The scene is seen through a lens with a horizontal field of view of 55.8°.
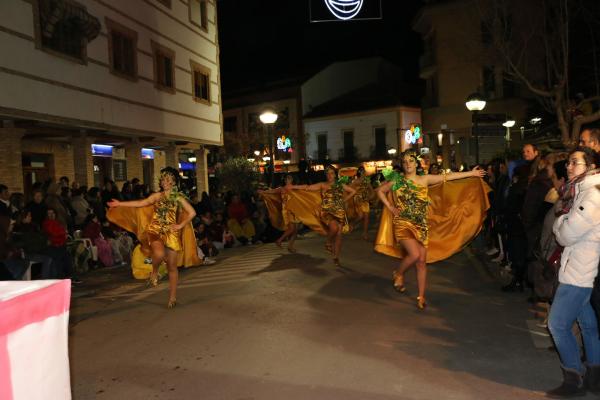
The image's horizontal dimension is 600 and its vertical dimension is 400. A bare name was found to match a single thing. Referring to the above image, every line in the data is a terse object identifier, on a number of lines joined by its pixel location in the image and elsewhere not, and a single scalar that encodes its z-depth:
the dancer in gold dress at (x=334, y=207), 11.34
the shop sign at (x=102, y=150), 19.34
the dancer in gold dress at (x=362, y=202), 15.95
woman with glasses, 4.20
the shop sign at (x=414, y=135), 43.46
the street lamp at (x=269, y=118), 18.59
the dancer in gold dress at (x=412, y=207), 7.71
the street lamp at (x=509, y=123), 26.59
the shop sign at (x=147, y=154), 23.04
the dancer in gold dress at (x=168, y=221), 8.17
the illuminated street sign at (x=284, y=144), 38.72
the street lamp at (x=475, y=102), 17.64
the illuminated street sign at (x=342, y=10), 13.54
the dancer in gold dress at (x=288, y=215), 13.38
